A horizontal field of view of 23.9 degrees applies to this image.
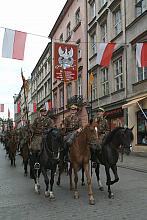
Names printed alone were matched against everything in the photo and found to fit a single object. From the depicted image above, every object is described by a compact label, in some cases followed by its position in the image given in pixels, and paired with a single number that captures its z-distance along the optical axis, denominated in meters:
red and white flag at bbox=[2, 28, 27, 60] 16.23
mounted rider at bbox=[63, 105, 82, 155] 10.49
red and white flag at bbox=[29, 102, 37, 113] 48.06
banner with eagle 21.86
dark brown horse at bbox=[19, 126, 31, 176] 13.94
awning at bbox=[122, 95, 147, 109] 20.14
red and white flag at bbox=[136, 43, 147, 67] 16.36
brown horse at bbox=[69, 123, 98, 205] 8.54
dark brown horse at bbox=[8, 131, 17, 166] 18.12
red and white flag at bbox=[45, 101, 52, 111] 44.27
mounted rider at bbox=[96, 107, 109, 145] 10.12
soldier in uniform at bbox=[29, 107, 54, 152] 10.24
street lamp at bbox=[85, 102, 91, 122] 31.08
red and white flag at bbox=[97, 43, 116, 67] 18.08
